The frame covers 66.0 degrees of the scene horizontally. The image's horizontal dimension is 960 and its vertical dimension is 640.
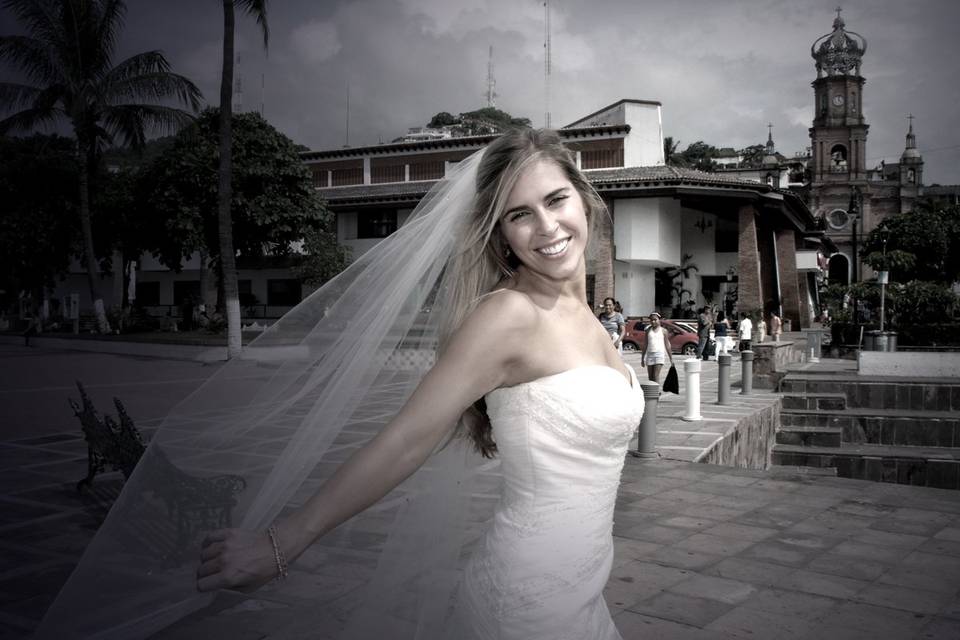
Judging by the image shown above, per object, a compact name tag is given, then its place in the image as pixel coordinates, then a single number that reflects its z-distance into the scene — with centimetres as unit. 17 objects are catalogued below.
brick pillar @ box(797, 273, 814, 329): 3591
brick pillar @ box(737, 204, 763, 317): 3020
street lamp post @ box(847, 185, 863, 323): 2375
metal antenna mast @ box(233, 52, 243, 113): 2819
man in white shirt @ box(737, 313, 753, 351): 2572
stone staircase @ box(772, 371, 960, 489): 1083
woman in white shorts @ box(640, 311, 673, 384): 1416
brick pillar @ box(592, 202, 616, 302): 2859
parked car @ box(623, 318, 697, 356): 2494
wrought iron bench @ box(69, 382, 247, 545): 173
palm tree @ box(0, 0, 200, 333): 2034
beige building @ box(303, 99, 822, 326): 2947
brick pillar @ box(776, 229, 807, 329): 3391
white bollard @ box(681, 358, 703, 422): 1031
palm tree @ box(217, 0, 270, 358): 1717
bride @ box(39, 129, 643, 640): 145
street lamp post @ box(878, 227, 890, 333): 1880
